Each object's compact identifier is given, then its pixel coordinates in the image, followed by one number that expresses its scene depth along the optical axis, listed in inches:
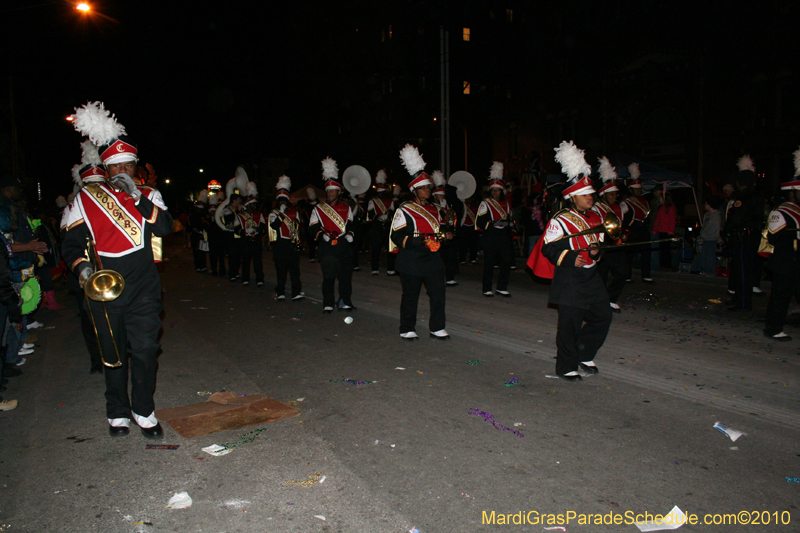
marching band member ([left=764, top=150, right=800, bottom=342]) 270.8
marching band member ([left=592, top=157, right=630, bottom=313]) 355.6
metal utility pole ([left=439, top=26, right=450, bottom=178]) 861.8
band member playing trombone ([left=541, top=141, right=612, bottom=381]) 220.5
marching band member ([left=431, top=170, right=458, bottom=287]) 503.8
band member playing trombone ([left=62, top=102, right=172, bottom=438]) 171.3
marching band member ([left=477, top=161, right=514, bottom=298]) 435.2
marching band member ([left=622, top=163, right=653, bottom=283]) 434.0
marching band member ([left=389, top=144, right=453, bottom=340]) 293.4
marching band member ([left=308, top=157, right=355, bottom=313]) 374.0
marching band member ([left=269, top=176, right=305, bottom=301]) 436.1
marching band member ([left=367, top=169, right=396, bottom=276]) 587.1
